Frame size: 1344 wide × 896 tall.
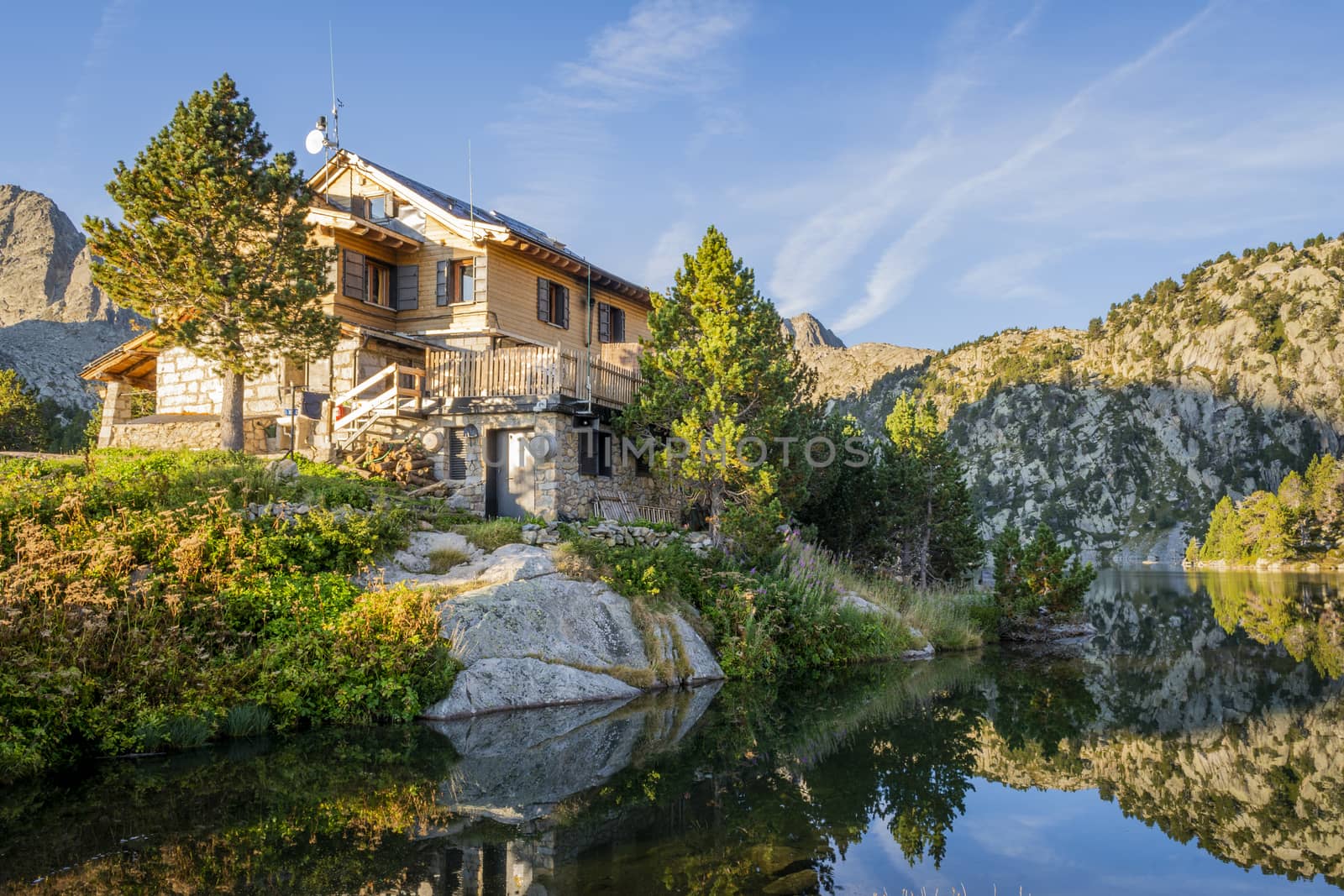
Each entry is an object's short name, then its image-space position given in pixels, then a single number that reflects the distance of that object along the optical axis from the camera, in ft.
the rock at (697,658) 56.13
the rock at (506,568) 53.31
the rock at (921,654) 70.08
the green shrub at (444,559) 54.60
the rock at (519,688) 45.06
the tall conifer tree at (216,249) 73.46
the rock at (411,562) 53.26
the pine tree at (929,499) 98.53
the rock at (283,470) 59.49
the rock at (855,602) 70.17
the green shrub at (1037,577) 80.12
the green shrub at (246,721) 38.55
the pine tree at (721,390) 69.51
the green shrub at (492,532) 58.59
